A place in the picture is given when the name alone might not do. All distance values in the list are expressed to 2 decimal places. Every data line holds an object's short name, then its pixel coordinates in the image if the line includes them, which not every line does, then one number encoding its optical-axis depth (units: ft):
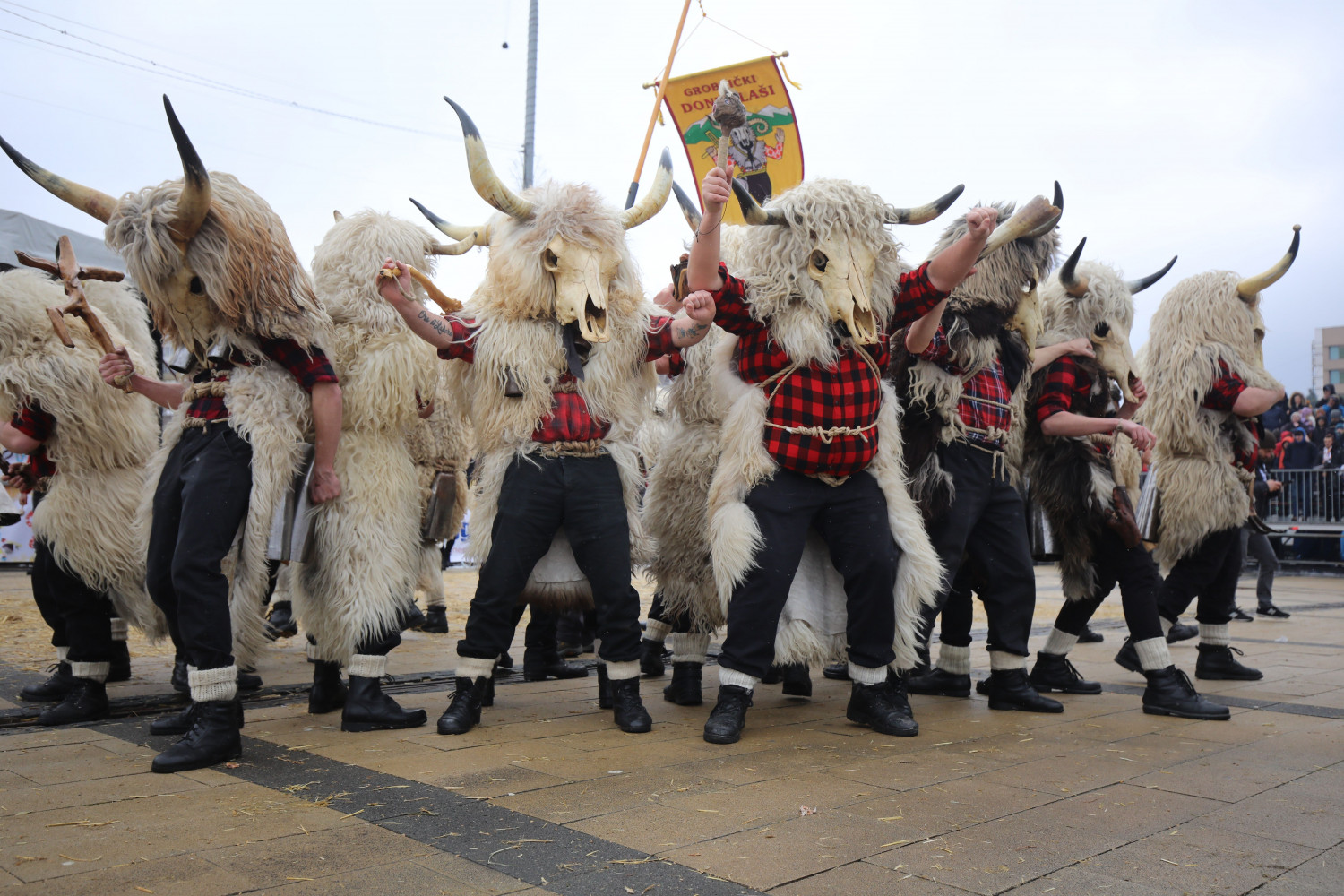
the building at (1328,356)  176.45
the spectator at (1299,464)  46.57
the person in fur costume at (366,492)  13.28
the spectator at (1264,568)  29.78
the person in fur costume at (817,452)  13.00
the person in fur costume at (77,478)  14.34
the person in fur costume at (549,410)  13.12
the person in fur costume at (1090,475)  15.24
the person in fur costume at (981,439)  14.70
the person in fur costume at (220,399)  11.57
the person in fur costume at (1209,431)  17.24
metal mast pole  47.62
